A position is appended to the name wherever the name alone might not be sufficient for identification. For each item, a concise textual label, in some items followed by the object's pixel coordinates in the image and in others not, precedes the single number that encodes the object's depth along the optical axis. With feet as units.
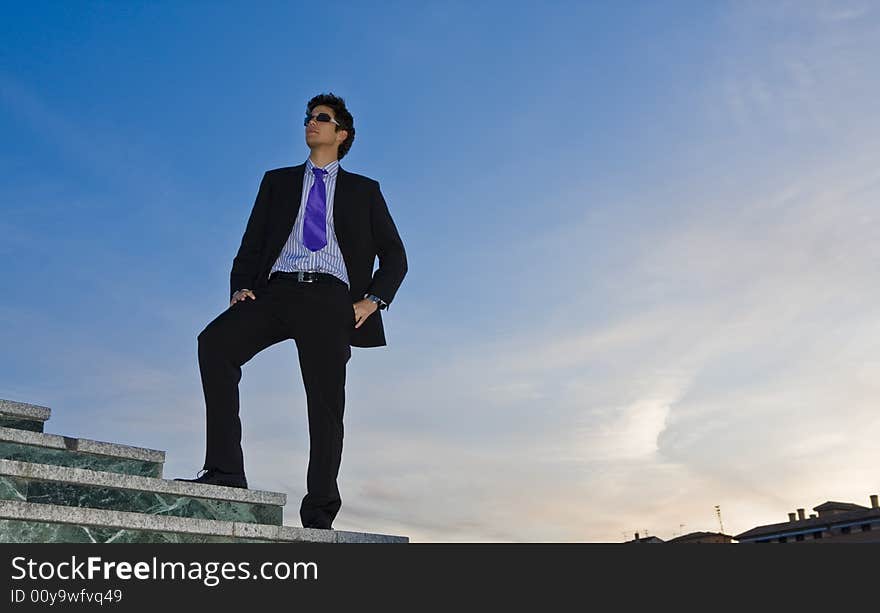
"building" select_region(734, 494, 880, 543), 170.81
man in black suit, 21.26
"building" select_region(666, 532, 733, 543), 208.95
